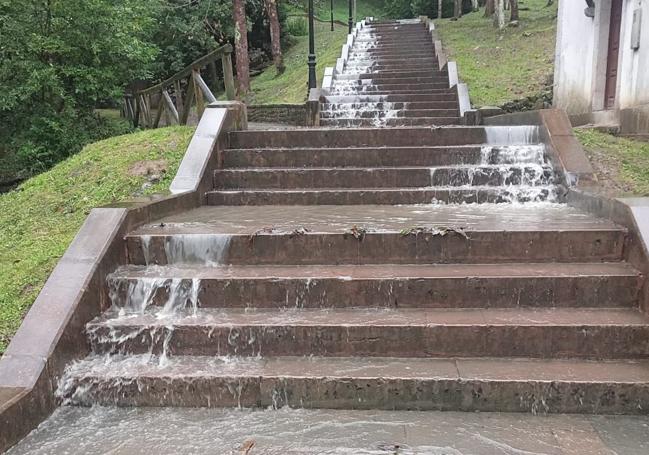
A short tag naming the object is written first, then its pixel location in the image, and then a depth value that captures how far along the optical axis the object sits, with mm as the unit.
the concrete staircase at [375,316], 3371
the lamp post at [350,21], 21047
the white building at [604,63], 7766
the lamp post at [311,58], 12273
